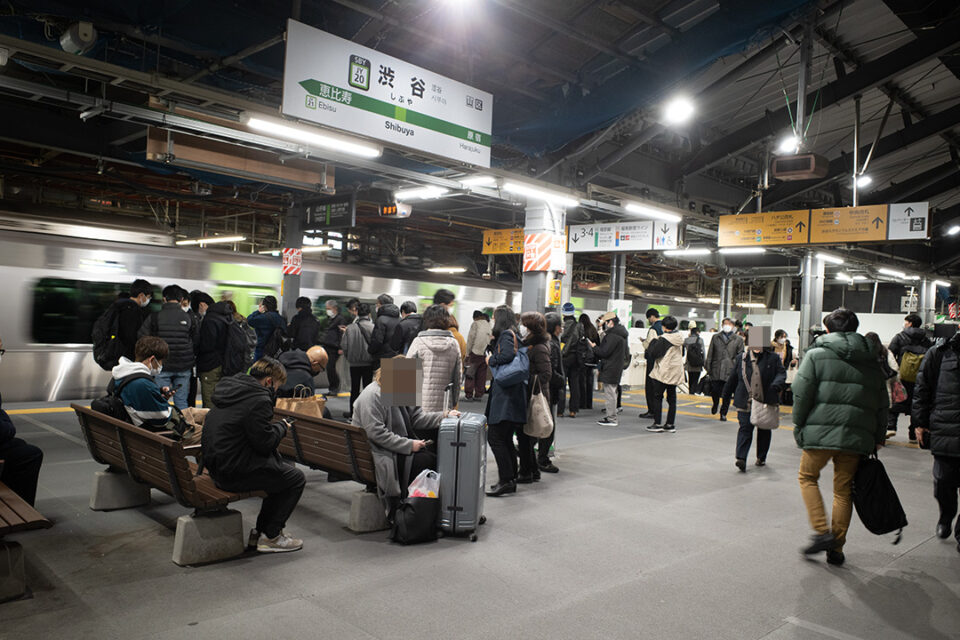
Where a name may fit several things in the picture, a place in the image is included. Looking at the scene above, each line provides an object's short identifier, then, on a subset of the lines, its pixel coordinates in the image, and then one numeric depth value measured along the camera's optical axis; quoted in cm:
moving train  930
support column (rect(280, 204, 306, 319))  1238
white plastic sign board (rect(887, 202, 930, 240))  1199
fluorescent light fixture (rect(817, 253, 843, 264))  1715
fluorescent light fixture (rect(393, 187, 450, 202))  1104
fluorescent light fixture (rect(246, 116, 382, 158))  672
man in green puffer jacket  424
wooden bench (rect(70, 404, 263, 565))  383
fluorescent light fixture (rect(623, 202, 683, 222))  1139
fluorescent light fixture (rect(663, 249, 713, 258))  1622
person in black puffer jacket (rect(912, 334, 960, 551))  468
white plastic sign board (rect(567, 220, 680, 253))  1286
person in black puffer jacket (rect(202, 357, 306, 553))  379
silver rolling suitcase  457
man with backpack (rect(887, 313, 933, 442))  924
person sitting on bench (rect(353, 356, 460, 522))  437
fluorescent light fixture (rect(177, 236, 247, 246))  1578
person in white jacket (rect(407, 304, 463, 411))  528
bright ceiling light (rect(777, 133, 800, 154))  884
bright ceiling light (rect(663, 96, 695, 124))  842
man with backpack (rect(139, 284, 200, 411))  738
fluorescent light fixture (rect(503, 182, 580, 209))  959
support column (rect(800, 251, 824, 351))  1645
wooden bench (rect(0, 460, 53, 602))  318
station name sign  616
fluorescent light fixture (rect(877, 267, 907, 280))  1984
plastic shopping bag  448
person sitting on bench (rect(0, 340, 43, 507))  404
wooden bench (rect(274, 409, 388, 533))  459
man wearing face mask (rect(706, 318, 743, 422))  1171
